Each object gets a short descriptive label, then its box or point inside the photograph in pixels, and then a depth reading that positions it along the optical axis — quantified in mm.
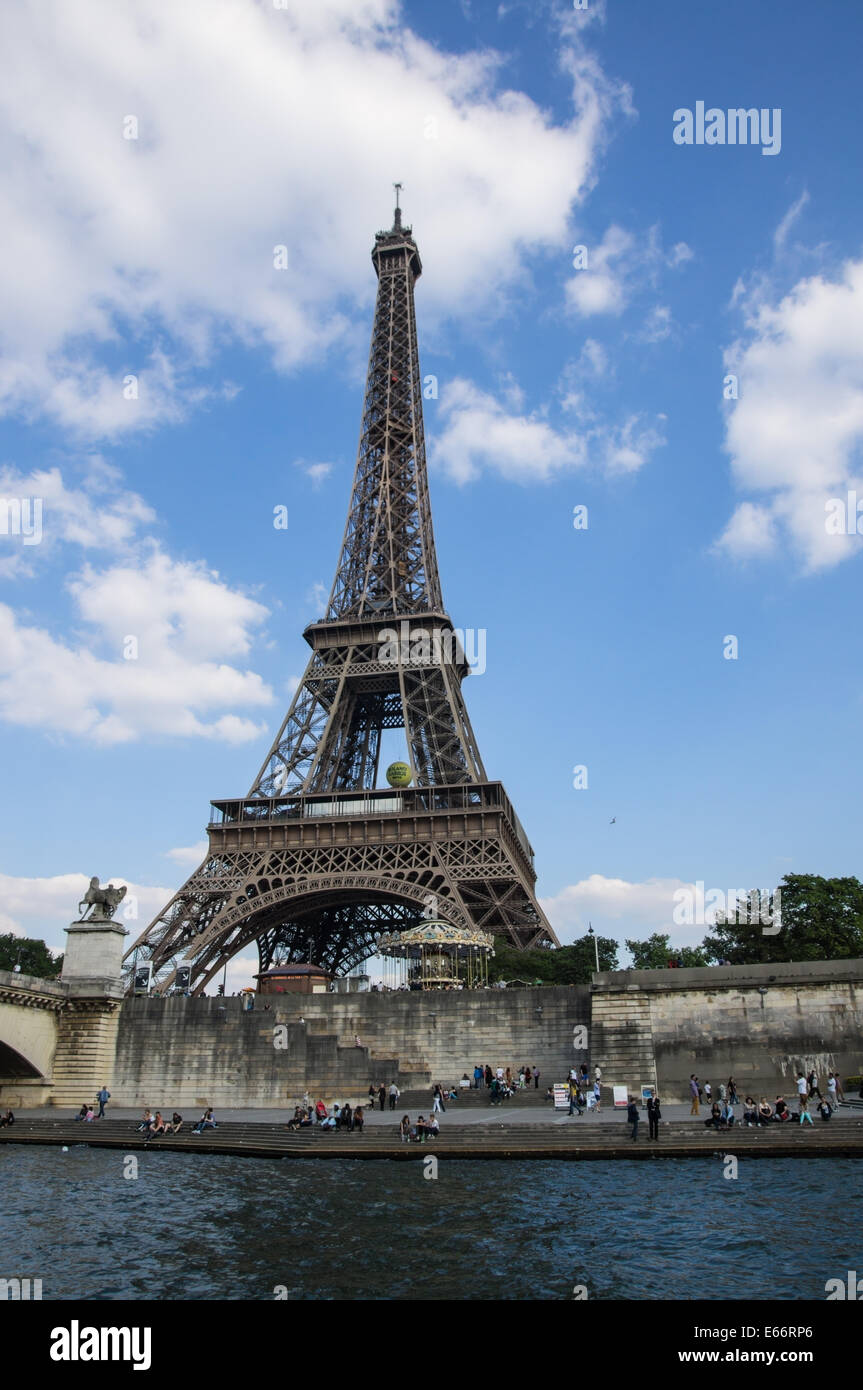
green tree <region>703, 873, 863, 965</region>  52406
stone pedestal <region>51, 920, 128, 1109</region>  43406
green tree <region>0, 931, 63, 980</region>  83812
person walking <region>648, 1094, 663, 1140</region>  28719
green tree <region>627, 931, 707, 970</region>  70188
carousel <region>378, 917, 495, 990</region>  47969
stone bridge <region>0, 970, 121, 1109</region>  42281
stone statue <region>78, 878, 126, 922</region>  46375
